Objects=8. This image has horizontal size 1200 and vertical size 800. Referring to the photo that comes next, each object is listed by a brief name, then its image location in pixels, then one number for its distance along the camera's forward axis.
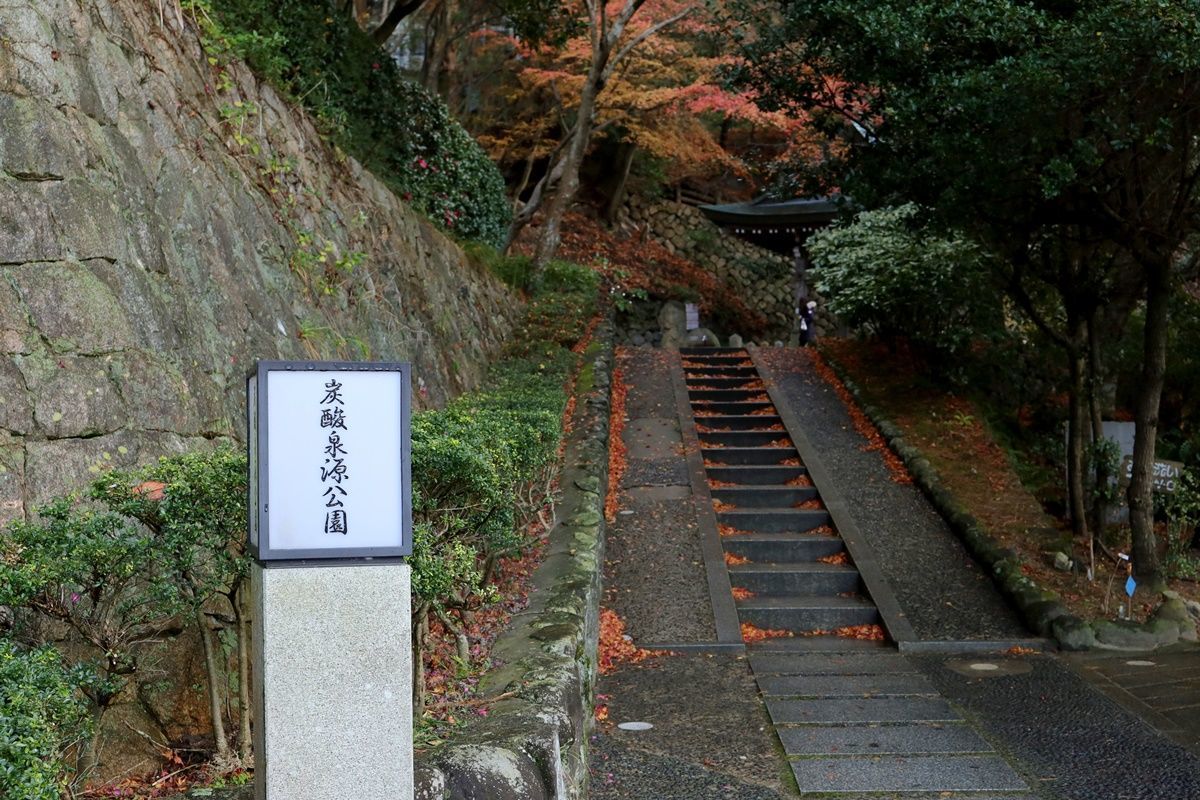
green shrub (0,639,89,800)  2.37
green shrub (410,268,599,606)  4.15
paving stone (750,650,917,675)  7.28
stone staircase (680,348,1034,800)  5.37
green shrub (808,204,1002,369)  12.55
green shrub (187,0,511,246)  8.40
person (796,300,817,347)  21.88
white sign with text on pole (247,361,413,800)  2.88
